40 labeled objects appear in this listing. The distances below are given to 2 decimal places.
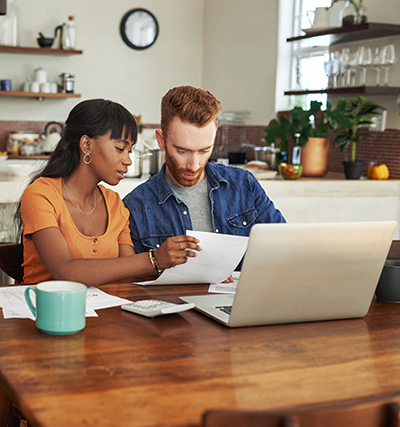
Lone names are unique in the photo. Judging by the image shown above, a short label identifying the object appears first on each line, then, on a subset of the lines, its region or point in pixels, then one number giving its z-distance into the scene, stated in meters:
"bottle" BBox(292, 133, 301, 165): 3.49
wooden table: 0.77
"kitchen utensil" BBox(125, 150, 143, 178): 2.88
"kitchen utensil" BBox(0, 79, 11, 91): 5.11
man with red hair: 1.71
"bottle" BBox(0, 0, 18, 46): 5.02
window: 4.57
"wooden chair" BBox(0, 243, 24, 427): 1.71
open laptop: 1.06
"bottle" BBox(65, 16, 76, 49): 5.23
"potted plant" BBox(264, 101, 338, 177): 3.42
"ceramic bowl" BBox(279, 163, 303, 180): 3.19
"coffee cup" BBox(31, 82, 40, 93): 5.15
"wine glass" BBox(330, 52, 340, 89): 3.64
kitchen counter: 3.16
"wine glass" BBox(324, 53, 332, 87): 3.69
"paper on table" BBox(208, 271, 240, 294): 1.41
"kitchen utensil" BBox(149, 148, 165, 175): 2.98
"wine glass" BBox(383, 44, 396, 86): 3.41
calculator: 1.15
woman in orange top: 1.44
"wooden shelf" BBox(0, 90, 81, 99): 5.06
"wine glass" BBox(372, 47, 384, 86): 3.45
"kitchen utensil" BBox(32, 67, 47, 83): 5.21
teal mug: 1.02
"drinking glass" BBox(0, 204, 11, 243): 2.74
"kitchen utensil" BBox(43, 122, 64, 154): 4.92
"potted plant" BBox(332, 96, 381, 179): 3.39
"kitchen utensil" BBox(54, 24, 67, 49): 5.23
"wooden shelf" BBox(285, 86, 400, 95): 3.47
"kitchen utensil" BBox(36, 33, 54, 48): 5.13
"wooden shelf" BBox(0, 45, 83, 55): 5.03
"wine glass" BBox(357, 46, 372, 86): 3.49
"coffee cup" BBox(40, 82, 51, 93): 5.18
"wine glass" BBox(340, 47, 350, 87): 3.59
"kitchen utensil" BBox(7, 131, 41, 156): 5.02
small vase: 3.58
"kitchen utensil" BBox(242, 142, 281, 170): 3.84
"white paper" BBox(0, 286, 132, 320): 1.15
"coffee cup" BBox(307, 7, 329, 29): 3.84
